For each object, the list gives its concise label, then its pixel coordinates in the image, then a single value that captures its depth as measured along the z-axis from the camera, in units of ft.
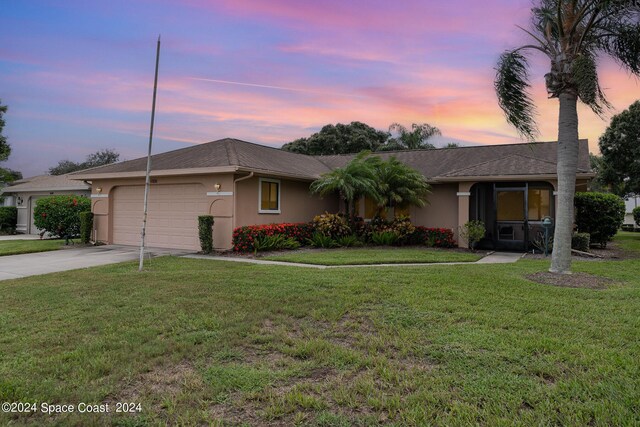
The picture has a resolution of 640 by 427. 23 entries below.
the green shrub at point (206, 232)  39.11
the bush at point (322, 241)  43.45
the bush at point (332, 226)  44.88
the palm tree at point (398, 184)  44.73
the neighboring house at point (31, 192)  67.05
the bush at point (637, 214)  76.84
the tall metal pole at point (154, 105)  27.82
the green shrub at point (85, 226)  47.98
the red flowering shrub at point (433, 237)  44.75
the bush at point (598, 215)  44.34
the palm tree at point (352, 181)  43.21
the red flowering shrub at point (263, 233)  38.65
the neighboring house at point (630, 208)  107.19
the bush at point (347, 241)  44.21
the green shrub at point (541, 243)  40.39
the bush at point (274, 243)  39.00
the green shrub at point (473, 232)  41.75
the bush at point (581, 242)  39.55
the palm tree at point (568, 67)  26.53
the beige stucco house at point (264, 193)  41.06
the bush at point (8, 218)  70.03
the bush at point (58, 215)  51.49
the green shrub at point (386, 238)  44.78
